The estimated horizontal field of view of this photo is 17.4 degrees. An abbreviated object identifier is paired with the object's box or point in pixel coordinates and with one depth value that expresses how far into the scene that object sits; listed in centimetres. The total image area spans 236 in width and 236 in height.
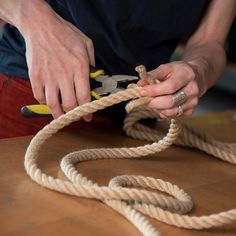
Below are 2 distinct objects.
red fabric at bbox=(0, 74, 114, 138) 130
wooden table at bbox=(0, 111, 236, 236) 89
